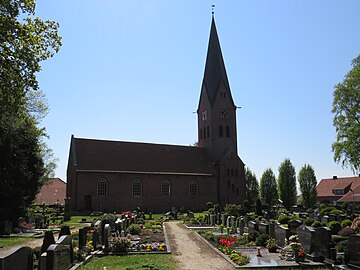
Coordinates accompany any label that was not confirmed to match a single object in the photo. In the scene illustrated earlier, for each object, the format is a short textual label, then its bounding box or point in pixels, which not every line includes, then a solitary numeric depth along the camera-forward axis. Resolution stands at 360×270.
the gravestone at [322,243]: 12.16
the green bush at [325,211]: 29.49
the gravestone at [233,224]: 21.48
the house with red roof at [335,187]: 62.24
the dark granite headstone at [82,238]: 13.22
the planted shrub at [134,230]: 19.77
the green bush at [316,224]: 20.47
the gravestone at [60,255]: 8.53
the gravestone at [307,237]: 12.59
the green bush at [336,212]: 28.04
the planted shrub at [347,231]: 17.22
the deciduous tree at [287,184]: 55.69
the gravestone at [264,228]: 17.02
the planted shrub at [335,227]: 19.61
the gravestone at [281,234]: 14.50
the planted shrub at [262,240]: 15.41
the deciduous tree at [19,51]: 13.56
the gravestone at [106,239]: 13.86
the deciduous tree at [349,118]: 33.09
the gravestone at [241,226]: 19.85
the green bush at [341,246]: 12.66
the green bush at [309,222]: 22.59
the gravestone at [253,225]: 18.30
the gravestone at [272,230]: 16.30
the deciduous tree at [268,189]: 57.28
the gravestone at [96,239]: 14.43
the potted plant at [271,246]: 13.80
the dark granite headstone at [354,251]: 10.68
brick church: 41.03
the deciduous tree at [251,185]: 59.50
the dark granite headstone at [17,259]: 6.70
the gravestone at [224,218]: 25.82
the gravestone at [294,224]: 18.53
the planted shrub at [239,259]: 11.38
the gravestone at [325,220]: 23.31
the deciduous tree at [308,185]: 57.62
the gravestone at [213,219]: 27.85
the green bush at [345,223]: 20.42
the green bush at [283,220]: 26.05
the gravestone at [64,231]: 12.37
